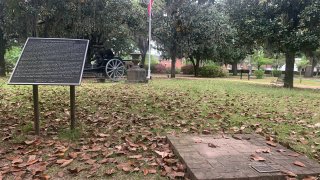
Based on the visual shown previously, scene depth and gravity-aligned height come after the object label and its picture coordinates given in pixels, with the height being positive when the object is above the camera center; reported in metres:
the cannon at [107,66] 13.67 +0.28
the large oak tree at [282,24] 9.76 +2.25
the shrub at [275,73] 26.23 +0.03
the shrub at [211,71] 20.42 +0.09
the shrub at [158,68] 25.21 +0.33
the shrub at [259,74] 21.00 -0.09
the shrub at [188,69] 23.38 +0.27
